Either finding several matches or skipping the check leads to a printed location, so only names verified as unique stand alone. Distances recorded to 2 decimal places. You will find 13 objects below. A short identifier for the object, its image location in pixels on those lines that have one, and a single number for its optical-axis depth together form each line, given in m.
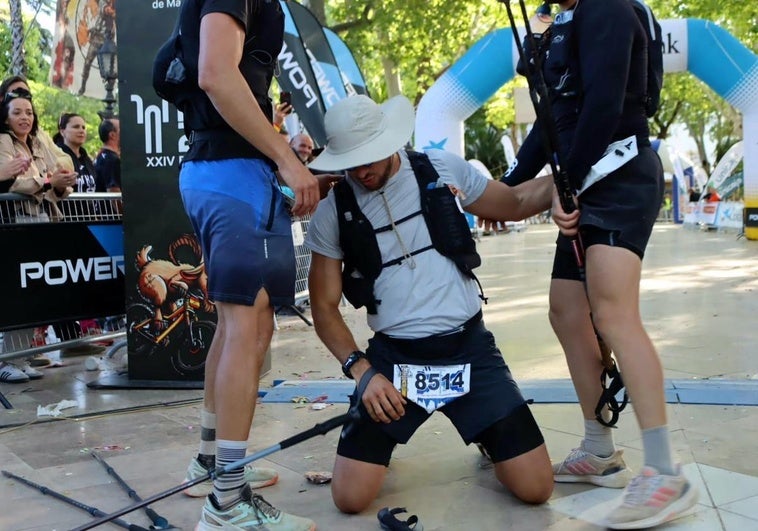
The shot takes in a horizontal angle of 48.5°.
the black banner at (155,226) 5.07
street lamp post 9.12
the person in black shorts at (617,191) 2.72
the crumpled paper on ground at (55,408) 4.67
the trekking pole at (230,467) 2.70
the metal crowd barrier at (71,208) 5.22
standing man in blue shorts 2.70
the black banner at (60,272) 5.00
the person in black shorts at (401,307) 2.99
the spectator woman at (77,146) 7.32
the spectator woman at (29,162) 5.32
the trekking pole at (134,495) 2.89
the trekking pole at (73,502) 2.86
